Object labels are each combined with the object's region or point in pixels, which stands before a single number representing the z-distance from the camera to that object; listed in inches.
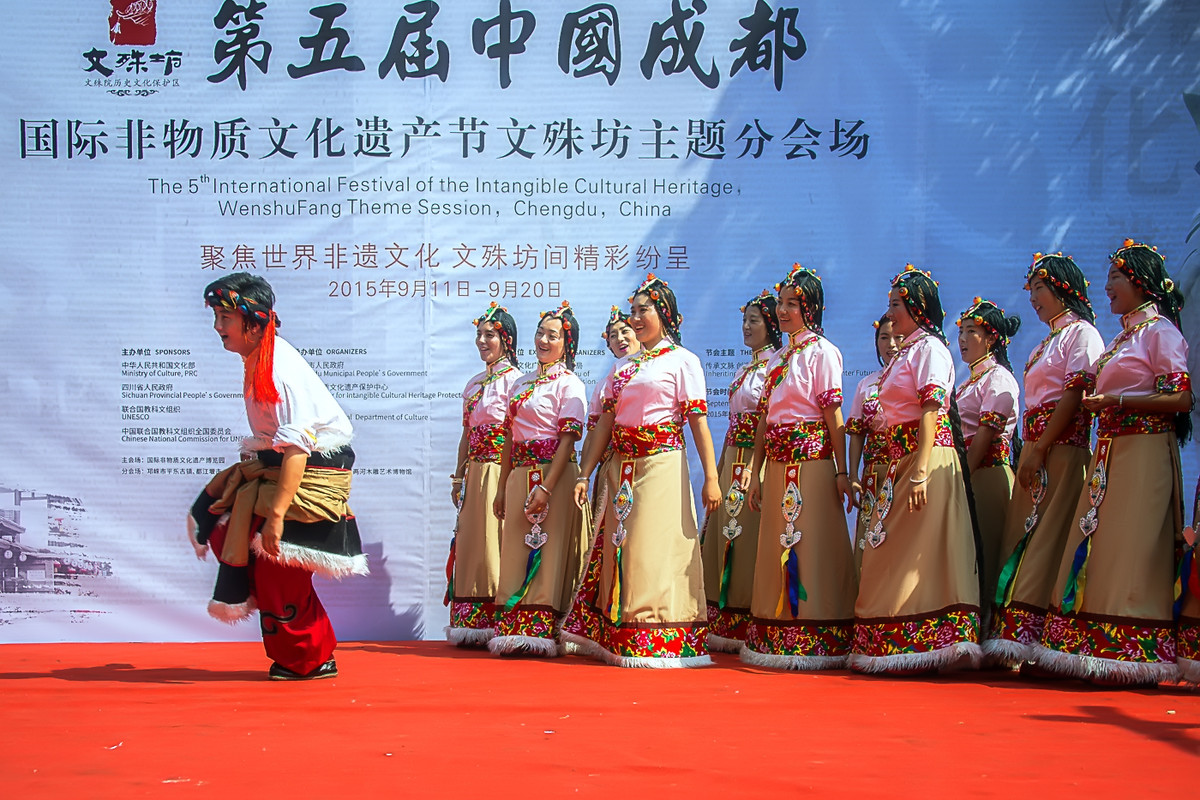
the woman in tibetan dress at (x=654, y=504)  198.8
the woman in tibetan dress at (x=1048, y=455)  187.5
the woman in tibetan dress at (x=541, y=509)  223.8
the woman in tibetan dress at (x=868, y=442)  206.7
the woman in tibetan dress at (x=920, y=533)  182.9
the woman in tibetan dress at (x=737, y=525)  228.5
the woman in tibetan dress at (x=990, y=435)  209.5
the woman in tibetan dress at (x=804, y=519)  198.8
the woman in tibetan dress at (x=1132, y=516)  172.2
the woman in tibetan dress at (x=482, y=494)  237.9
